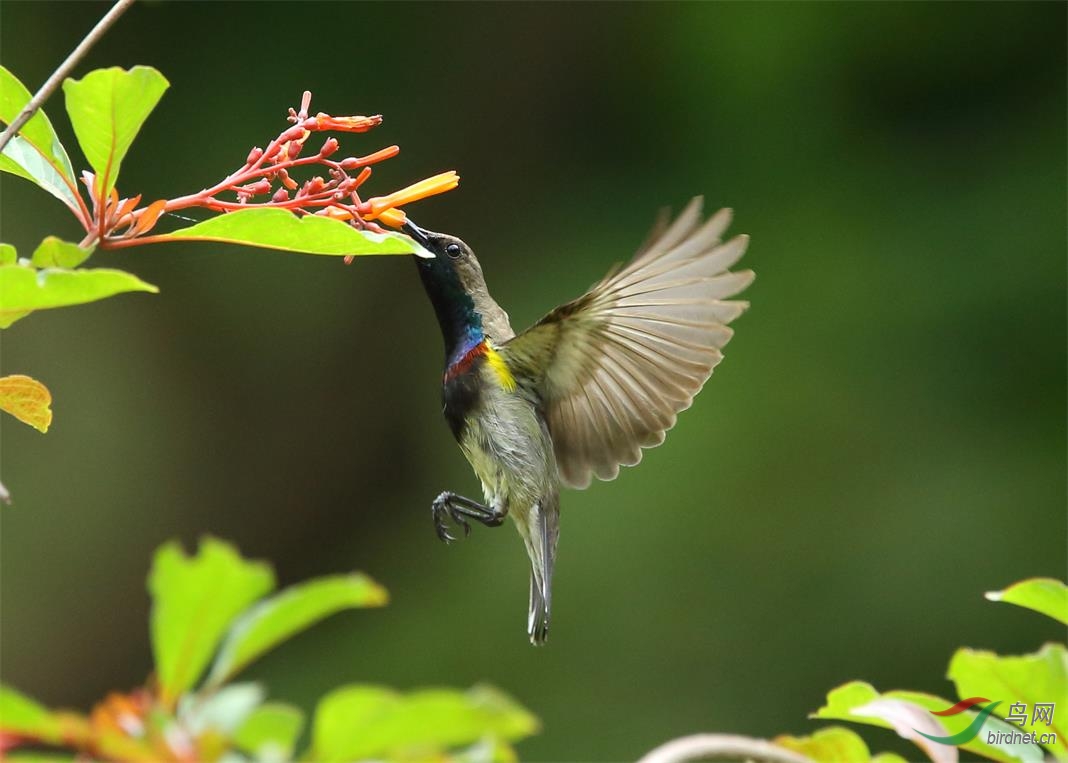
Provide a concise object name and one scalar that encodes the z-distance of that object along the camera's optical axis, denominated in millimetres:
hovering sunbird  3762
